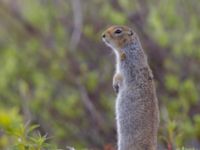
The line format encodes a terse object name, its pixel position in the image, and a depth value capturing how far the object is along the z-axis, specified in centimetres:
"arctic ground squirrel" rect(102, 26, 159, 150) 746
